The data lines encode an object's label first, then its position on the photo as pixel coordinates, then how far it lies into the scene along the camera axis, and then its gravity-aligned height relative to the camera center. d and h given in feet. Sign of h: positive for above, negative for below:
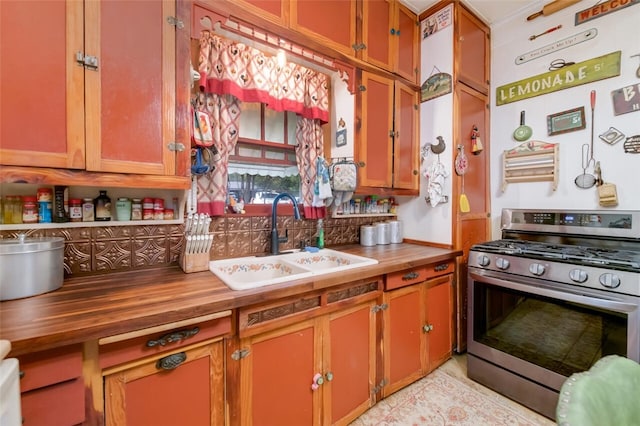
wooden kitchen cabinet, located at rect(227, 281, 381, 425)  3.82 -2.43
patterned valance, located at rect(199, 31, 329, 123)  5.28 +2.96
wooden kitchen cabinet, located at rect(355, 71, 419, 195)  6.52 +1.98
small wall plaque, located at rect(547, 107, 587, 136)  6.51 +2.24
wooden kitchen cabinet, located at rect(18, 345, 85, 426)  2.45 -1.70
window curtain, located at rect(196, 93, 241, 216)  5.32 +1.06
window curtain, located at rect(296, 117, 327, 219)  6.78 +1.30
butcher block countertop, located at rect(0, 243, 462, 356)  2.50 -1.08
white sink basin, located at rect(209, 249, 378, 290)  4.97 -1.09
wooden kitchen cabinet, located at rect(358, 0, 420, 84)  6.53 +4.57
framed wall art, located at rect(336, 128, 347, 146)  6.63 +1.87
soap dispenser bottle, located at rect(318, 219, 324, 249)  6.76 -0.59
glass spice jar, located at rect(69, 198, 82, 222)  4.11 +0.04
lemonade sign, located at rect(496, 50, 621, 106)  6.12 +3.36
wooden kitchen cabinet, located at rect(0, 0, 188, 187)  3.02 +1.58
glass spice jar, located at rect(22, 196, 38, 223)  3.79 +0.04
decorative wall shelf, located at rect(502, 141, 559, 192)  6.89 +1.28
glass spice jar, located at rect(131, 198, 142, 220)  4.56 +0.05
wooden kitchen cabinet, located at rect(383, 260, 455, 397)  5.65 -2.62
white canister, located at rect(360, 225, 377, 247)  7.48 -0.68
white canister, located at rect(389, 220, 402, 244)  7.93 -0.60
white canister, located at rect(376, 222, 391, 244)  7.70 -0.61
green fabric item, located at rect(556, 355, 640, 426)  1.90 -1.46
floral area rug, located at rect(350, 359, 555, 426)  5.21 -4.12
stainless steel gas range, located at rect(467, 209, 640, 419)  4.58 -1.77
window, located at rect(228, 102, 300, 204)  6.28 +1.35
